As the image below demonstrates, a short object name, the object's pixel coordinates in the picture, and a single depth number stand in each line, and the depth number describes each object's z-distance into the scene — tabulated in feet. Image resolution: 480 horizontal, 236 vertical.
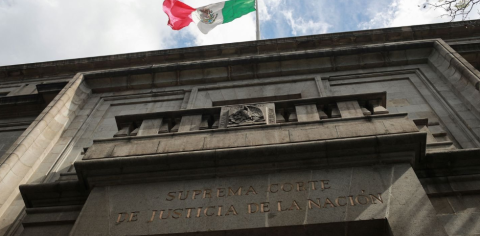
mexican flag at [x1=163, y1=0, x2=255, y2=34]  62.54
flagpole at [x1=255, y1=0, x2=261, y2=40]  67.05
